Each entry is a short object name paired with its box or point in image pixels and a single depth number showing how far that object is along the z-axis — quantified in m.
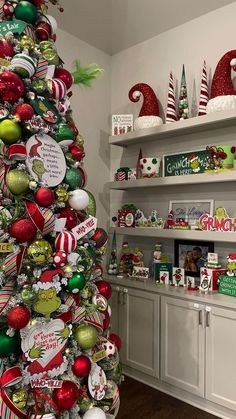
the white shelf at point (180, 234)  2.10
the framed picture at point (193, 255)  2.41
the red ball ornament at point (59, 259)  1.31
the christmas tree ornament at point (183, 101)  2.41
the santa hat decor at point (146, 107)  2.57
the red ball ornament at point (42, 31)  1.48
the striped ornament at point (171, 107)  2.47
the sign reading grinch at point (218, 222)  2.14
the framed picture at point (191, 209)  2.42
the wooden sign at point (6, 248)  1.22
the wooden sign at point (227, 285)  2.09
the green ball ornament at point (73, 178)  1.44
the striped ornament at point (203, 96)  2.29
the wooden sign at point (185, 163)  2.39
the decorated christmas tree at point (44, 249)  1.25
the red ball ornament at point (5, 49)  1.34
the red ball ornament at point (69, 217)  1.40
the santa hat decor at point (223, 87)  2.13
